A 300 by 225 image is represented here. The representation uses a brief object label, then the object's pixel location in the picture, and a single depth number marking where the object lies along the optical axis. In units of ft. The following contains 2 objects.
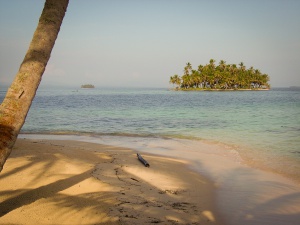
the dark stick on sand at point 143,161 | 27.36
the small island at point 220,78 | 406.00
